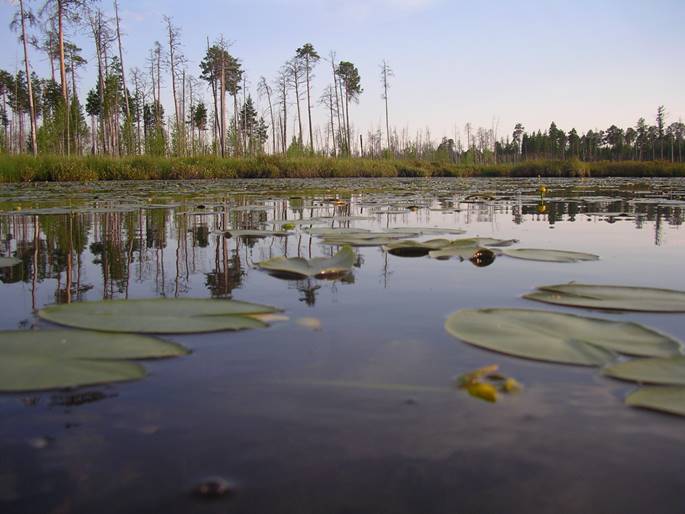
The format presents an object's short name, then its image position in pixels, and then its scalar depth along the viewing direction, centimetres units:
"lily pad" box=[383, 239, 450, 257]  218
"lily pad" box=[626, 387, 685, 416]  67
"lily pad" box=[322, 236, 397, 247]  233
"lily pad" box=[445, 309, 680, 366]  88
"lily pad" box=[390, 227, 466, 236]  280
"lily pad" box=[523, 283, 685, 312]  121
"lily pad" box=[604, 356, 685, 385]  75
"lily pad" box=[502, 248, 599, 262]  192
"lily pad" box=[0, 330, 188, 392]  75
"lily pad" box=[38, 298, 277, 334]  102
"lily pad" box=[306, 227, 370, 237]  262
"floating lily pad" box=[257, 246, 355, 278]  162
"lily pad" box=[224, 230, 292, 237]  254
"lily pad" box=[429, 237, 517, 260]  203
